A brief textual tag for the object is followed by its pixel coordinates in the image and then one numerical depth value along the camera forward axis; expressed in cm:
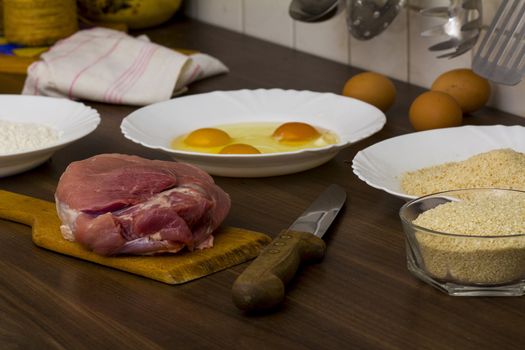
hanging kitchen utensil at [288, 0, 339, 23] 159
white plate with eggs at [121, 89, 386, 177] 130
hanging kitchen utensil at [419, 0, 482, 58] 145
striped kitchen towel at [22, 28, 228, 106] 159
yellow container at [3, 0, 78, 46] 179
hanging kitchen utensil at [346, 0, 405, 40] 155
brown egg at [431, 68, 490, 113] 146
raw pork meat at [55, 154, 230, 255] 114
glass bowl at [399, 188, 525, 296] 105
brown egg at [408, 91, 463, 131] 140
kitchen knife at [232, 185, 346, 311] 105
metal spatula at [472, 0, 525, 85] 137
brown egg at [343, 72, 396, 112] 147
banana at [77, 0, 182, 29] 194
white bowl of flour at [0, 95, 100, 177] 133
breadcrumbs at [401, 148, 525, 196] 120
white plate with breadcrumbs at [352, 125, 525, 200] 124
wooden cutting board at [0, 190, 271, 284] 113
